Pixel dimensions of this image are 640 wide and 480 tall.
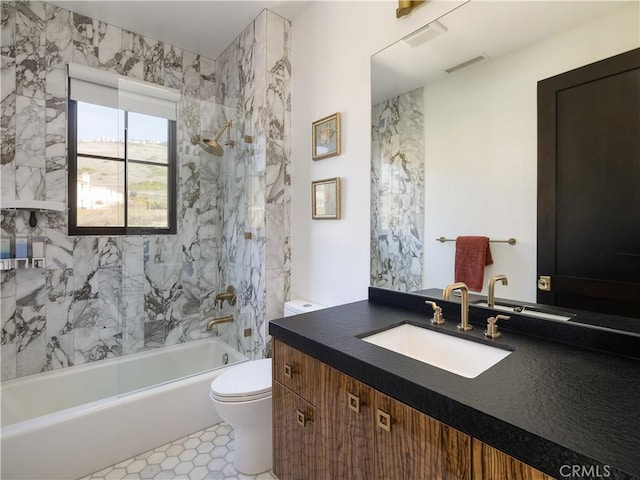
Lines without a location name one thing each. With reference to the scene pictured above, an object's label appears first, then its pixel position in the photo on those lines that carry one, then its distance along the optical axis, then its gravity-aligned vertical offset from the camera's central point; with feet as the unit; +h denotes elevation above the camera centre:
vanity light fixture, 4.87 +3.61
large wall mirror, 3.51 +1.57
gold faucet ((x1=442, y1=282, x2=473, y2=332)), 3.94 -0.80
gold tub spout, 8.06 -2.05
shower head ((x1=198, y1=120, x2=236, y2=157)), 7.80 +2.38
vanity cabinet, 2.27 -1.76
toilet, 5.18 -2.88
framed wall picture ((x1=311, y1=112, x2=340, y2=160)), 6.26 +2.11
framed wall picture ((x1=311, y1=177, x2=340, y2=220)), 6.31 +0.85
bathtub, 4.98 -3.17
